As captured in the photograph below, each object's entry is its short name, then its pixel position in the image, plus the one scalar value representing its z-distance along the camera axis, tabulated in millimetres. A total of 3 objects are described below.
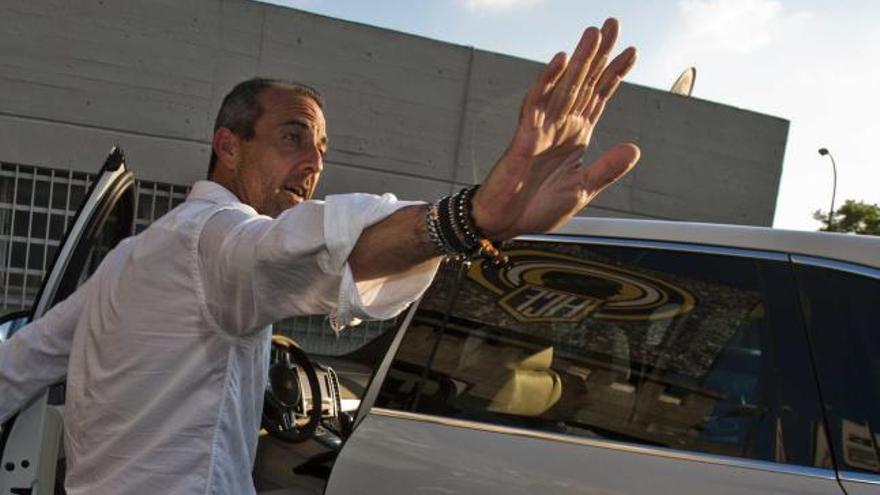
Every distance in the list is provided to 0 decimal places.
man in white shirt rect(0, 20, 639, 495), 998
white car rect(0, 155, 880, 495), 1580
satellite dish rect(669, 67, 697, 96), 7312
